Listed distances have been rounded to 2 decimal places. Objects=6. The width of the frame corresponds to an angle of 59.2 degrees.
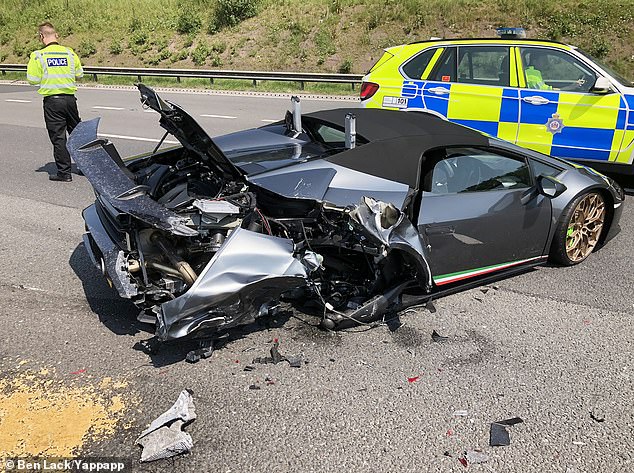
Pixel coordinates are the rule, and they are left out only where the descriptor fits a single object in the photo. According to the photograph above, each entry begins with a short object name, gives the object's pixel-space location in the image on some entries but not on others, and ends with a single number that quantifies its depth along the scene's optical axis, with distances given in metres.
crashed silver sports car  3.07
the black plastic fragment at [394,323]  3.59
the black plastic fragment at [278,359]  3.23
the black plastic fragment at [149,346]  3.35
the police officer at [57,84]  7.05
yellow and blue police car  6.08
